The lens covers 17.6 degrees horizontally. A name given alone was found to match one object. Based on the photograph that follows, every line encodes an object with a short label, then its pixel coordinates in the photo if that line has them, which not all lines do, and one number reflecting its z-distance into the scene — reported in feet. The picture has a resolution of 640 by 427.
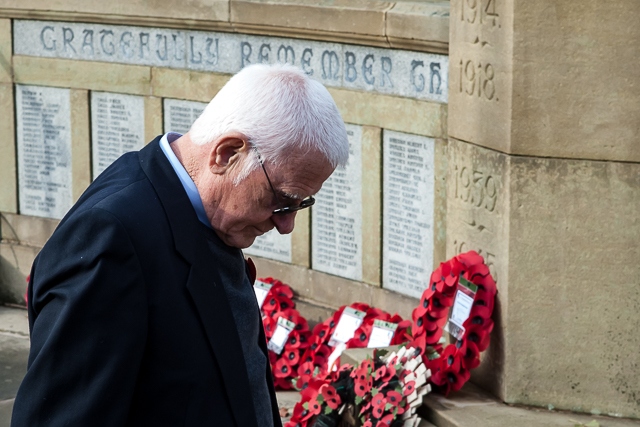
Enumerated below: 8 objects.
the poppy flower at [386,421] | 26.52
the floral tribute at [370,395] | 26.76
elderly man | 11.65
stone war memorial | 25.74
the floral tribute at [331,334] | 32.77
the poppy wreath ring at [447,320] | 27.27
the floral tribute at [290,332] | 34.45
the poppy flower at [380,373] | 27.49
